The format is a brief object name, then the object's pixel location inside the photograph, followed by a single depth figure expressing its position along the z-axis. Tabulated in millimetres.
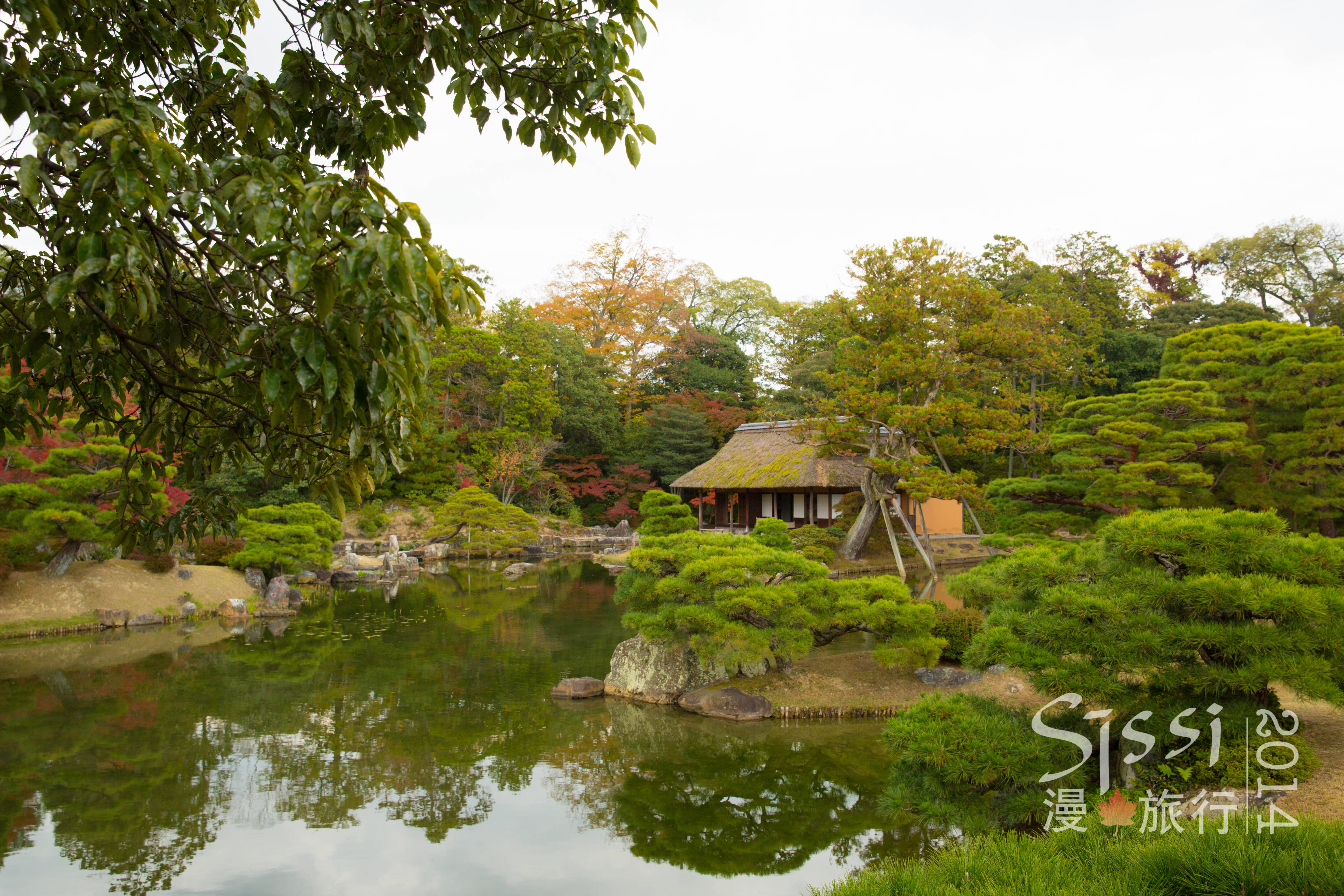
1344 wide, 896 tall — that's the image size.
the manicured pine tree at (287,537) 13164
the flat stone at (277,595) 12500
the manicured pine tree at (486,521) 18984
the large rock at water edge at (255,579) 13188
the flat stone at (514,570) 17125
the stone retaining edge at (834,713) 7281
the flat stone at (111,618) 10797
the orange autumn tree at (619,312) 29797
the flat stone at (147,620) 11039
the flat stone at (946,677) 7672
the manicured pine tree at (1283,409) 10609
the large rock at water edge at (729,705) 7281
